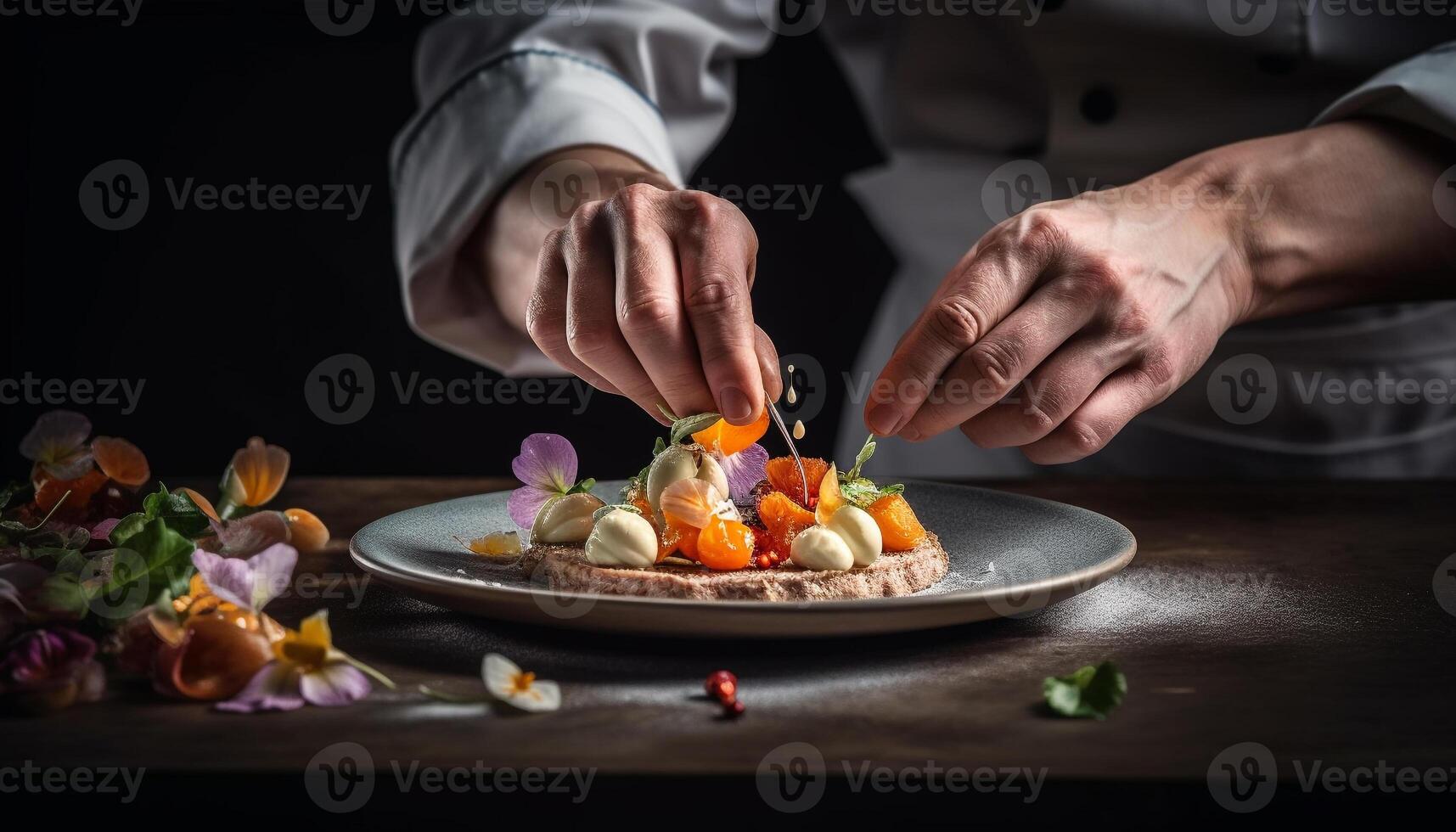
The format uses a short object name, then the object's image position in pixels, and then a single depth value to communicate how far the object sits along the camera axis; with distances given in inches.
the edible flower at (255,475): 45.9
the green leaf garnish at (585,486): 44.2
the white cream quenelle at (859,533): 37.2
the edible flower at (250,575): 30.7
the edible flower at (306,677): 28.1
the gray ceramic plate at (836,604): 29.6
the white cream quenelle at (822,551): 36.6
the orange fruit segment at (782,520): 39.3
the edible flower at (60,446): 42.8
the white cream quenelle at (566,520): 41.1
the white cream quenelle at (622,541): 37.3
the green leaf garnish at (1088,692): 27.8
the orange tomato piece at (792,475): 42.9
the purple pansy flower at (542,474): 43.0
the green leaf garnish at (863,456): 41.0
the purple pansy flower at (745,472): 44.5
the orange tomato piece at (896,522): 40.1
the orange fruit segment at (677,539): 38.4
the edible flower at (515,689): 27.7
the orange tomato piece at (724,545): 37.4
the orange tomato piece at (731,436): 41.9
